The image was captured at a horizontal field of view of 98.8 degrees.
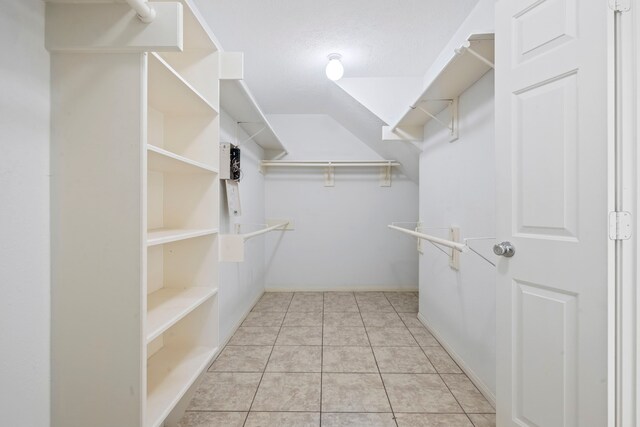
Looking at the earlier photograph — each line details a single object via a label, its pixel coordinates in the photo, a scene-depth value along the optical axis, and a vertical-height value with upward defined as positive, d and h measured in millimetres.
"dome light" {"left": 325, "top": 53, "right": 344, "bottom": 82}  2266 +1207
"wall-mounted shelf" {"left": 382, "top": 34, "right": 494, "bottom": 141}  1360 +815
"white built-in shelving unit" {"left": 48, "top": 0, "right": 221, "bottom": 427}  849 -7
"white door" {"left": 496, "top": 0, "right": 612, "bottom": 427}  915 +15
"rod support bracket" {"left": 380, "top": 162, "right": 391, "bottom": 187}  3736 +487
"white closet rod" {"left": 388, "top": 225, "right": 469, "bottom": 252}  1307 -158
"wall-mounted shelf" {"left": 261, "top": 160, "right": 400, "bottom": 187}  3553 +626
